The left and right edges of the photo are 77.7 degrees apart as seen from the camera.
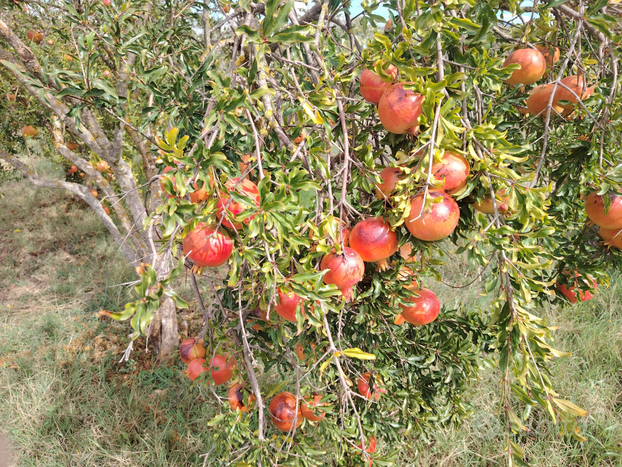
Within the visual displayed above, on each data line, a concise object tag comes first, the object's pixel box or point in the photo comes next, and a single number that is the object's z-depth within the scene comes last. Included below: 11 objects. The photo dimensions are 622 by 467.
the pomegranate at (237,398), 1.34
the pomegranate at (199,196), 0.88
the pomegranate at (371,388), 1.25
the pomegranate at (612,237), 1.28
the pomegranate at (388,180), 0.92
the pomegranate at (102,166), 3.90
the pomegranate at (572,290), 1.41
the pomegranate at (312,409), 1.15
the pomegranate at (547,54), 1.49
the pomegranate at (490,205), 0.85
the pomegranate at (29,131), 4.04
